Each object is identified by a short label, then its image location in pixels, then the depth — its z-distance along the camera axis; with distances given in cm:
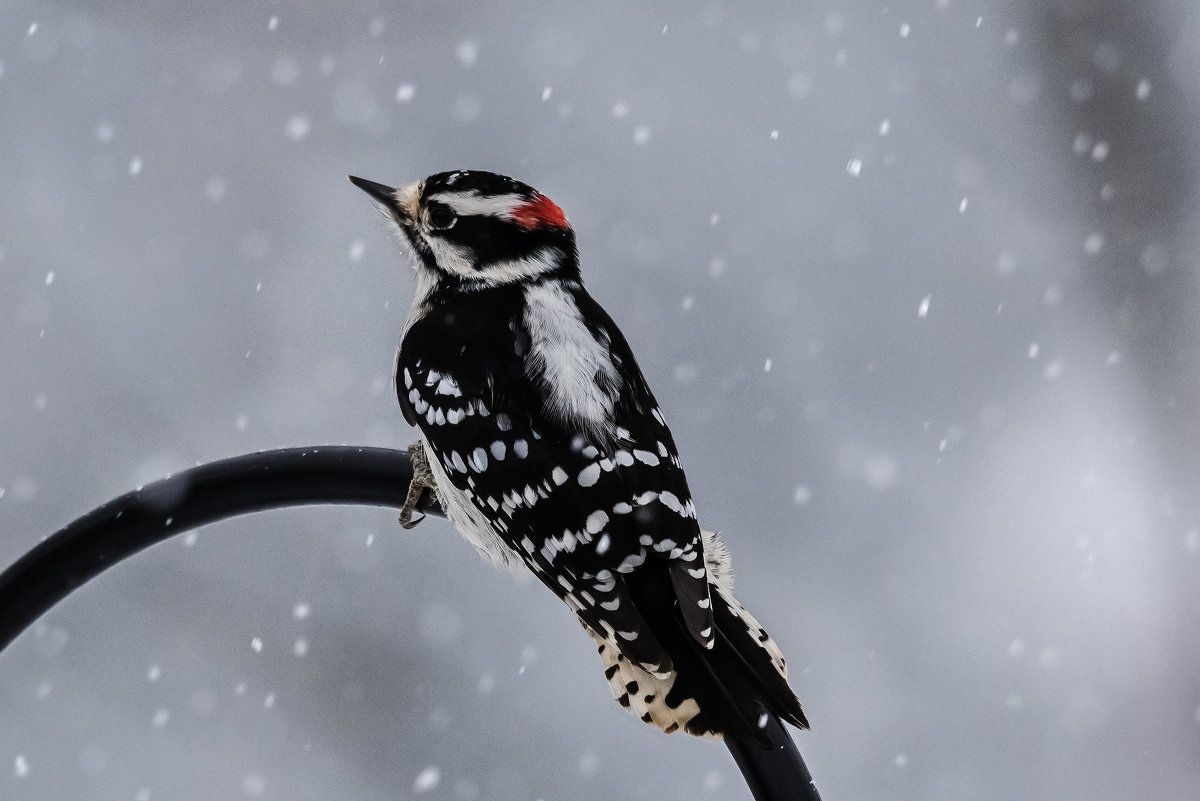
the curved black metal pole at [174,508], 328
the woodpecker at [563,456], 328
